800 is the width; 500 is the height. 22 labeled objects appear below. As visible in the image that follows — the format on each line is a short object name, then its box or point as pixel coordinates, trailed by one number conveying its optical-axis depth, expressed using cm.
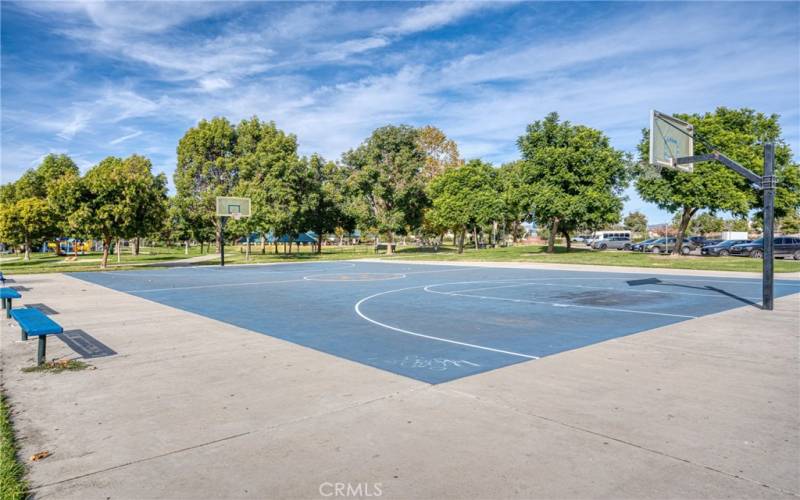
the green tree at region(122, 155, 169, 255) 3372
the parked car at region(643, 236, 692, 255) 5184
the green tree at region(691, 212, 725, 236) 11094
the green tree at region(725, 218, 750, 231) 11336
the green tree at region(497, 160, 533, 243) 4559
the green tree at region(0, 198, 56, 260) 4862
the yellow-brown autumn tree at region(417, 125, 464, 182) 6856
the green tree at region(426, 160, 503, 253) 5425
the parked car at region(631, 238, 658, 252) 5855
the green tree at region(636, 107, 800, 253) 3728
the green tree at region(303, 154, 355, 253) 5878
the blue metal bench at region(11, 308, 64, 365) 761
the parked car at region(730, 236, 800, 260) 4079
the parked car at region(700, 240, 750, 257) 4506
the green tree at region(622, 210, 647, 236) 12925
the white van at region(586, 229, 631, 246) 7225
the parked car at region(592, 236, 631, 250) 6500
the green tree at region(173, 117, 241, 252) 5666
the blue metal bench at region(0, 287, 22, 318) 1208
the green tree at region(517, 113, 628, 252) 4316
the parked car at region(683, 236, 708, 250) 5228
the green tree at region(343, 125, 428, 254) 5753
